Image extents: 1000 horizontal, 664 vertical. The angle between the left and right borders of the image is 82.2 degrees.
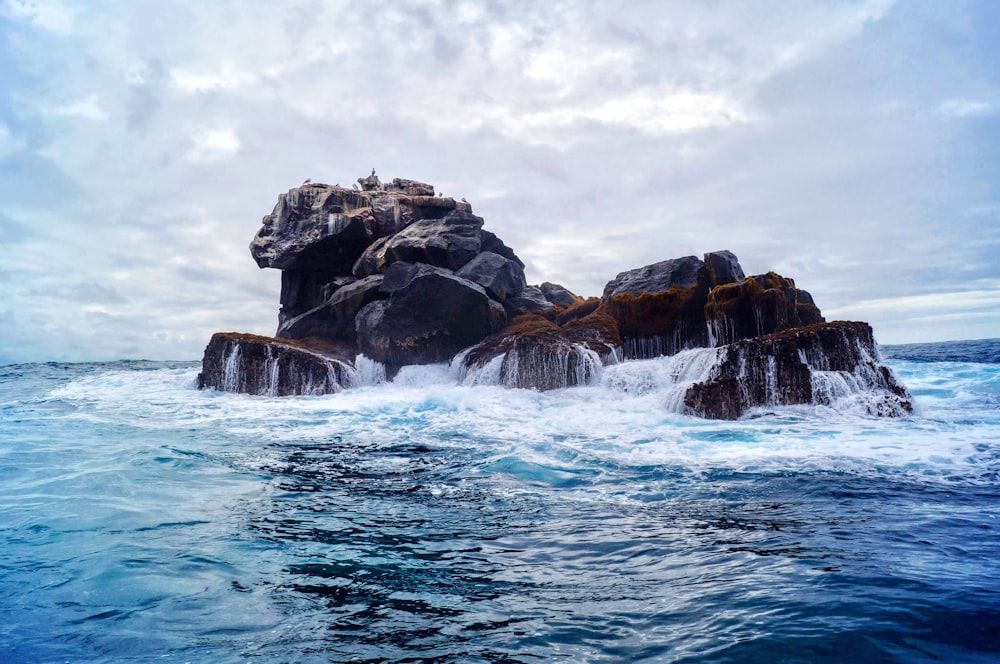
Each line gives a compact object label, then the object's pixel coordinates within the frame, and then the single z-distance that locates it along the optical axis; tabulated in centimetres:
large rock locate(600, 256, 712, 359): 1945
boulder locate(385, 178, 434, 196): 3356
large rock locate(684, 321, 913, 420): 1273
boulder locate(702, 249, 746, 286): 2020
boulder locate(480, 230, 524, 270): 2798
